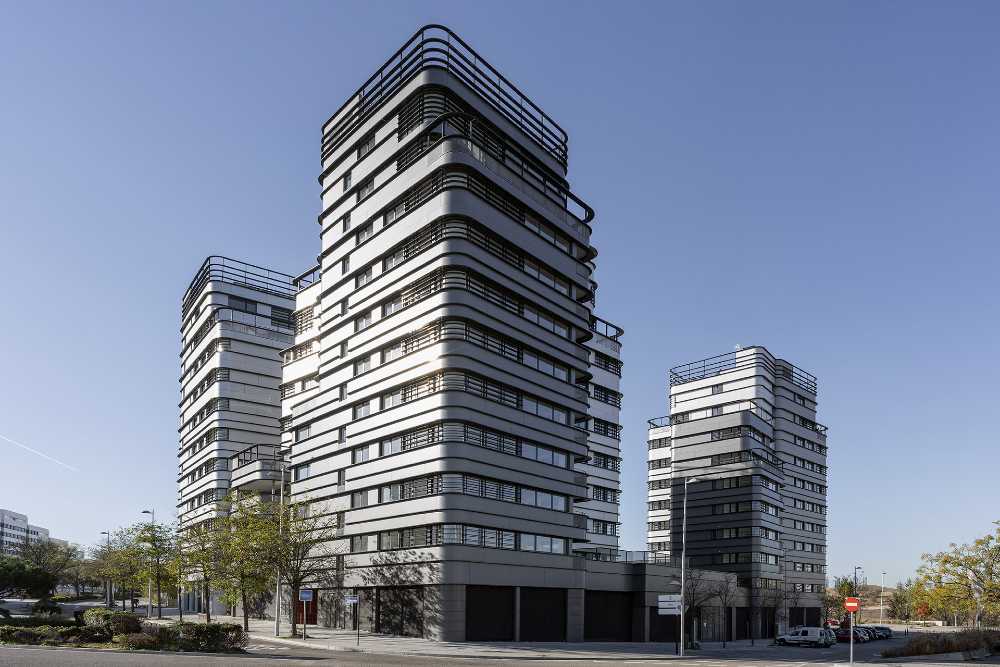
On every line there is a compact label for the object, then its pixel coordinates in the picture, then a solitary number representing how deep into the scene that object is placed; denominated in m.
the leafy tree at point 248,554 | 54.12
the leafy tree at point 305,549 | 54.56
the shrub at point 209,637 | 36.97
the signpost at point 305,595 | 45.88
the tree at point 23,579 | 82.25
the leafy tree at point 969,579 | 55.41
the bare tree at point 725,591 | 76.41
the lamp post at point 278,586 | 52.09
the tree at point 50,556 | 130.88
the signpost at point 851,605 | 37.28
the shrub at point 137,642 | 36.19
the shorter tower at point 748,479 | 90.44
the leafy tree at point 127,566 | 77.88
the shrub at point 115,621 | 39.25
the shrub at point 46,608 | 63.95
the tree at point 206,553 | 58.88
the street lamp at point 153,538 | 74.44
